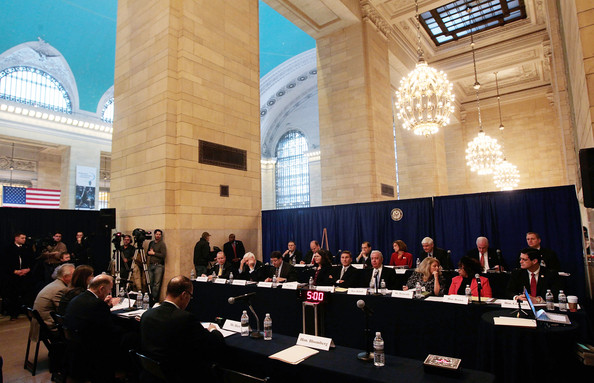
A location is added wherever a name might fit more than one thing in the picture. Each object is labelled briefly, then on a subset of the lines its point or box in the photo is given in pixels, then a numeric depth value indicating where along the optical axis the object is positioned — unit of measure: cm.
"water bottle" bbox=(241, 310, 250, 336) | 319
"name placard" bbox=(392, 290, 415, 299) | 394
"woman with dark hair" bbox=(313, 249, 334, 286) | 586
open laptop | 302
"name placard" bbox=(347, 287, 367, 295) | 424
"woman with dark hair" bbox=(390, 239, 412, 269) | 738
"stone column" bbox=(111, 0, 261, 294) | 743
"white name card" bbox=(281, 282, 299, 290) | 465
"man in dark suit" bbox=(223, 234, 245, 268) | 779
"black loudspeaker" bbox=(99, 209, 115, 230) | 759
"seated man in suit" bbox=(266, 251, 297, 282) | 588
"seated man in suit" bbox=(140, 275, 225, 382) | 247
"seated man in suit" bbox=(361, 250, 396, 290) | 538
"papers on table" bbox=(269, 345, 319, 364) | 255
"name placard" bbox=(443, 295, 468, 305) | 363
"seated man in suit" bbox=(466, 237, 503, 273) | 663
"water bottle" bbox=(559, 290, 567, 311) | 347
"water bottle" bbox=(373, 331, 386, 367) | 242
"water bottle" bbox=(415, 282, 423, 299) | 393
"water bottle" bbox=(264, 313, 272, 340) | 305
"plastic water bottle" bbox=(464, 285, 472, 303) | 387
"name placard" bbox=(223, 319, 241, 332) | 340
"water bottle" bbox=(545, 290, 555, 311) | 335
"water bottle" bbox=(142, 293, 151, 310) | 434
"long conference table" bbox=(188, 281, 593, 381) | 309
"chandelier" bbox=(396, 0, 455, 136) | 754
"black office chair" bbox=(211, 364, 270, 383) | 205
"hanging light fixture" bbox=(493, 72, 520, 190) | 1537
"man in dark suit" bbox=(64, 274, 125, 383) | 327
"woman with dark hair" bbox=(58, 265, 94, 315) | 392
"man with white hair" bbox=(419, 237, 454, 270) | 680
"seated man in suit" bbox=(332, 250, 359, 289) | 571
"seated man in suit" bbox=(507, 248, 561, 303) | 421
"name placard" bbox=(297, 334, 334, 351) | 282
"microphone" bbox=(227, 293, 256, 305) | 303
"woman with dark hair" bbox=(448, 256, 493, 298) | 454
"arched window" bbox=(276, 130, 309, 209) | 2209
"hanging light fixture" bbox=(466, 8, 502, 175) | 1301
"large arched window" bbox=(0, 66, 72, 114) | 1448
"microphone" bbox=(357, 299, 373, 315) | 259
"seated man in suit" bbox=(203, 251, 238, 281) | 632
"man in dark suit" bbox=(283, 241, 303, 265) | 877
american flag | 1423
